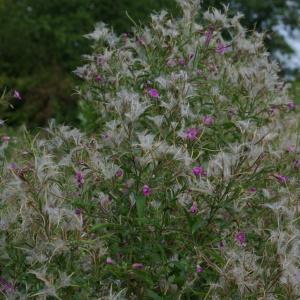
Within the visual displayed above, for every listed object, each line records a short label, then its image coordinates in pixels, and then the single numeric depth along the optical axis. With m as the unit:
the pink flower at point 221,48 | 3.58
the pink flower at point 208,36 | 3.40
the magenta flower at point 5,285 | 2.28
